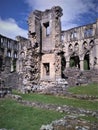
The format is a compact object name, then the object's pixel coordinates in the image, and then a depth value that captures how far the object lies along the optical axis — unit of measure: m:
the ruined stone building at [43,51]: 12.50
